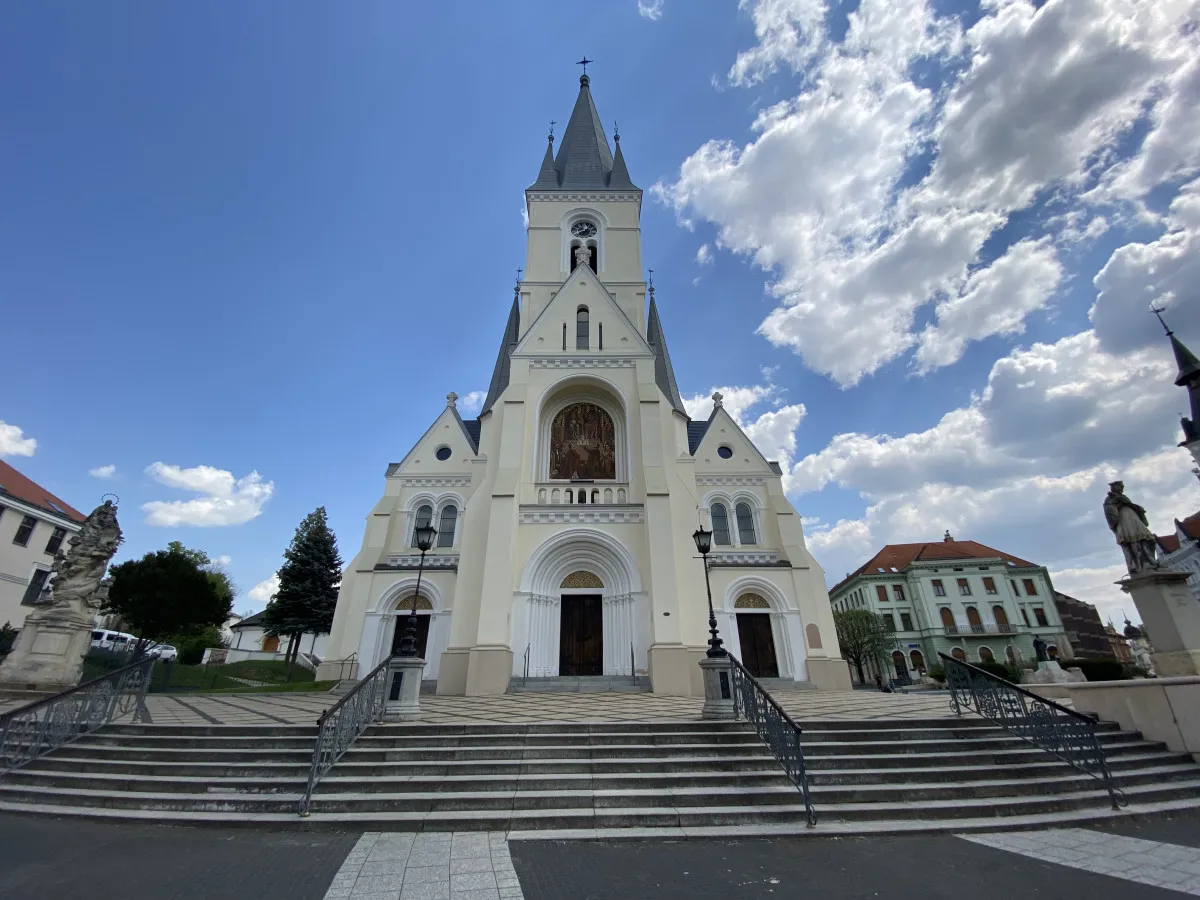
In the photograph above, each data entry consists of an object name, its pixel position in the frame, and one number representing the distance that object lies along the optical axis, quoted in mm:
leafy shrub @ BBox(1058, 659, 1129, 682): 16078
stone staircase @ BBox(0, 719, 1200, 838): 5570
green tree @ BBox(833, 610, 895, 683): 40125
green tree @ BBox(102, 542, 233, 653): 26531
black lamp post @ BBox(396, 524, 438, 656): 9266
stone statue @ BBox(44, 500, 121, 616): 13016
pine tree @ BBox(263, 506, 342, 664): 27406
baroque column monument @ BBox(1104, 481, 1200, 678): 8555
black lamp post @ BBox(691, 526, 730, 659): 9125
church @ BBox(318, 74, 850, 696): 16531
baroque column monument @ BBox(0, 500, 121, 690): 12320
